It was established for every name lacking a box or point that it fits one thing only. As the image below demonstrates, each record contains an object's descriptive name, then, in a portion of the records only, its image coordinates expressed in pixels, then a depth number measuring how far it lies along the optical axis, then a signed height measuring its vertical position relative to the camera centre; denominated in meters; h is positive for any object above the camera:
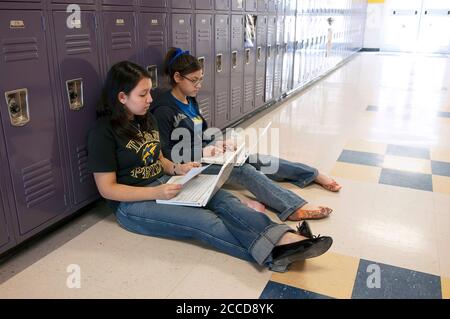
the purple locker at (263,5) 4.22 +0.27
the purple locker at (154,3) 2.35 +0.16
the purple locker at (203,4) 2.96 +0.20
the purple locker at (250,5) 3.89 +0.26
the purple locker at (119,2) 2.05 +0.15
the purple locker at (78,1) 1.77 +0.13
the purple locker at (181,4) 2.65 +0.18
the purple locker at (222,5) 3.27 +0.22
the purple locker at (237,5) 3.59 +0.24
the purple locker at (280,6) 4.70 +0.29
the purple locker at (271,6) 4.47 +0.28
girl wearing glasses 2.17 -0.55
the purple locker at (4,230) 1.66 -0.80
